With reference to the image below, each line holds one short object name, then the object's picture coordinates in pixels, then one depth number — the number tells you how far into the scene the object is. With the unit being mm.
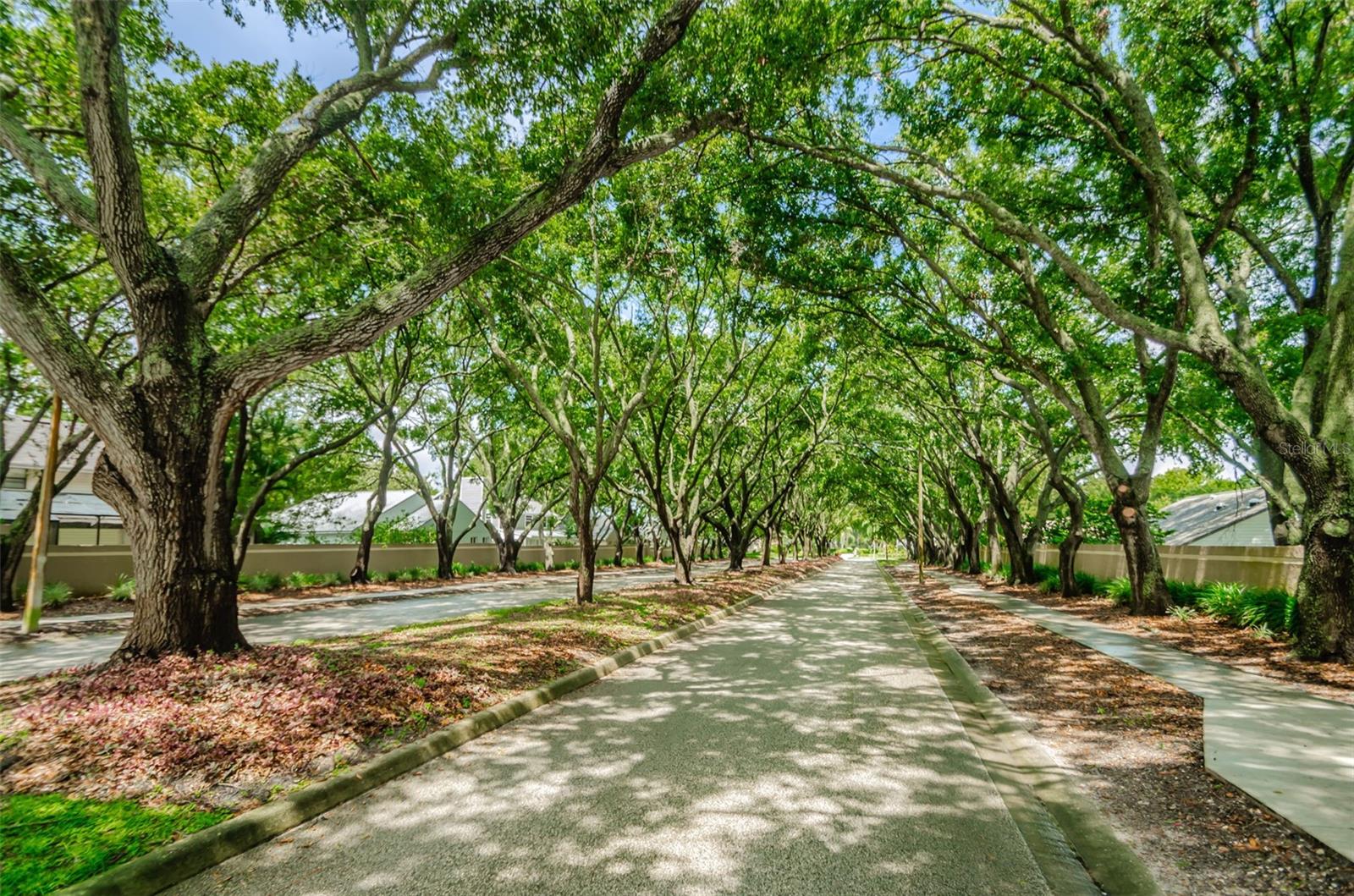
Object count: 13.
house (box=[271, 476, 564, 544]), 30984
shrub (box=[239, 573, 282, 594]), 19344
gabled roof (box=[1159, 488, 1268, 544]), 28656
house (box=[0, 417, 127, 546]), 24609
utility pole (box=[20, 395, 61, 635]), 6492
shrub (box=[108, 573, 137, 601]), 15578
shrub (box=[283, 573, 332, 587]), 21141
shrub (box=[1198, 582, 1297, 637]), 10523
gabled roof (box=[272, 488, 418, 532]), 30391
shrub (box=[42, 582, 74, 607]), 14203
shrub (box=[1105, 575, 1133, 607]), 16109
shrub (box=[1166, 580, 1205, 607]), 13827
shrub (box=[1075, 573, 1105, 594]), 19406
